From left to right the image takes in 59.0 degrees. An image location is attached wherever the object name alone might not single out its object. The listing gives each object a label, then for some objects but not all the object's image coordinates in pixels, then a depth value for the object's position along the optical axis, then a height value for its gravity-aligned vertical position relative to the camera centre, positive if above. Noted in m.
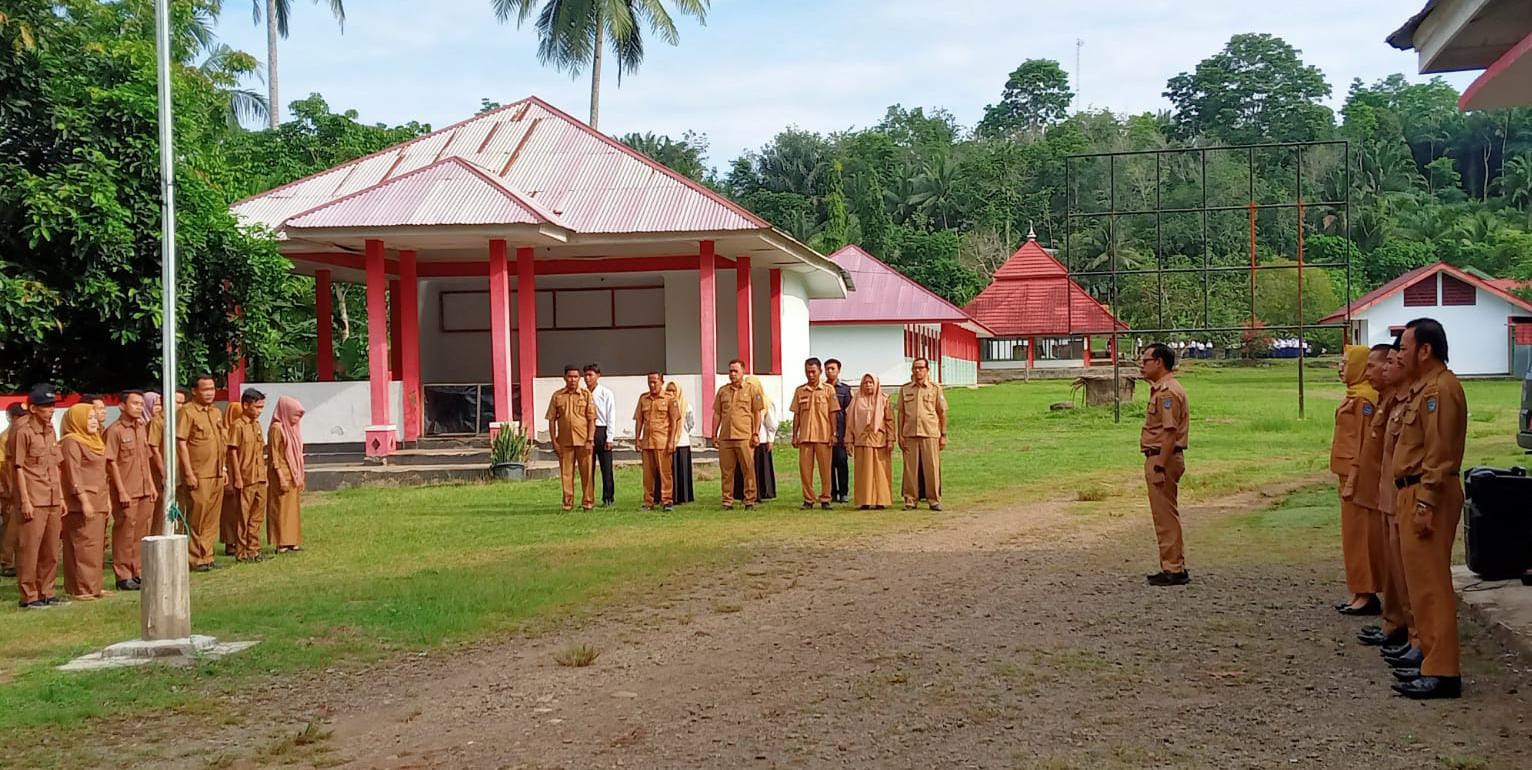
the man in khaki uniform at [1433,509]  5.95 -0.52
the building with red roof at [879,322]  44.00 +2.76
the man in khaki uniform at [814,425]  14.45 -0.17
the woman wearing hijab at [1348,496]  7.83 -0.58
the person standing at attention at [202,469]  11.29 -0.36
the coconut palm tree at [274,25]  41.50 +12.36
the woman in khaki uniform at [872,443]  14.21 -0.38
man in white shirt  15.05 -0.09
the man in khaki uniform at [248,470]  12.03 -0.40
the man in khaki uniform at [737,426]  14.55 -0.15
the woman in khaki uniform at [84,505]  10.14 -0.57
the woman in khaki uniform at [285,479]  12.33 -0.50
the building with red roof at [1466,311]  50.56 +3.01
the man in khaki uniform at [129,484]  10.70 -0.44
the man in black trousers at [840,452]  14.82 -0.48
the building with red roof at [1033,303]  48.59 +3.73
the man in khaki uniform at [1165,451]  9.02 -0.35
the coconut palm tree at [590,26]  34.31 +9.99
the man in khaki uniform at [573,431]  14.71 -0.16
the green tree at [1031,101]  97.25 +21.88
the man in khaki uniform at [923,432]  14.00 -0.27
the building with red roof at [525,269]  19.03 +2.50
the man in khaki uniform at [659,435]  14.70 -0.24
